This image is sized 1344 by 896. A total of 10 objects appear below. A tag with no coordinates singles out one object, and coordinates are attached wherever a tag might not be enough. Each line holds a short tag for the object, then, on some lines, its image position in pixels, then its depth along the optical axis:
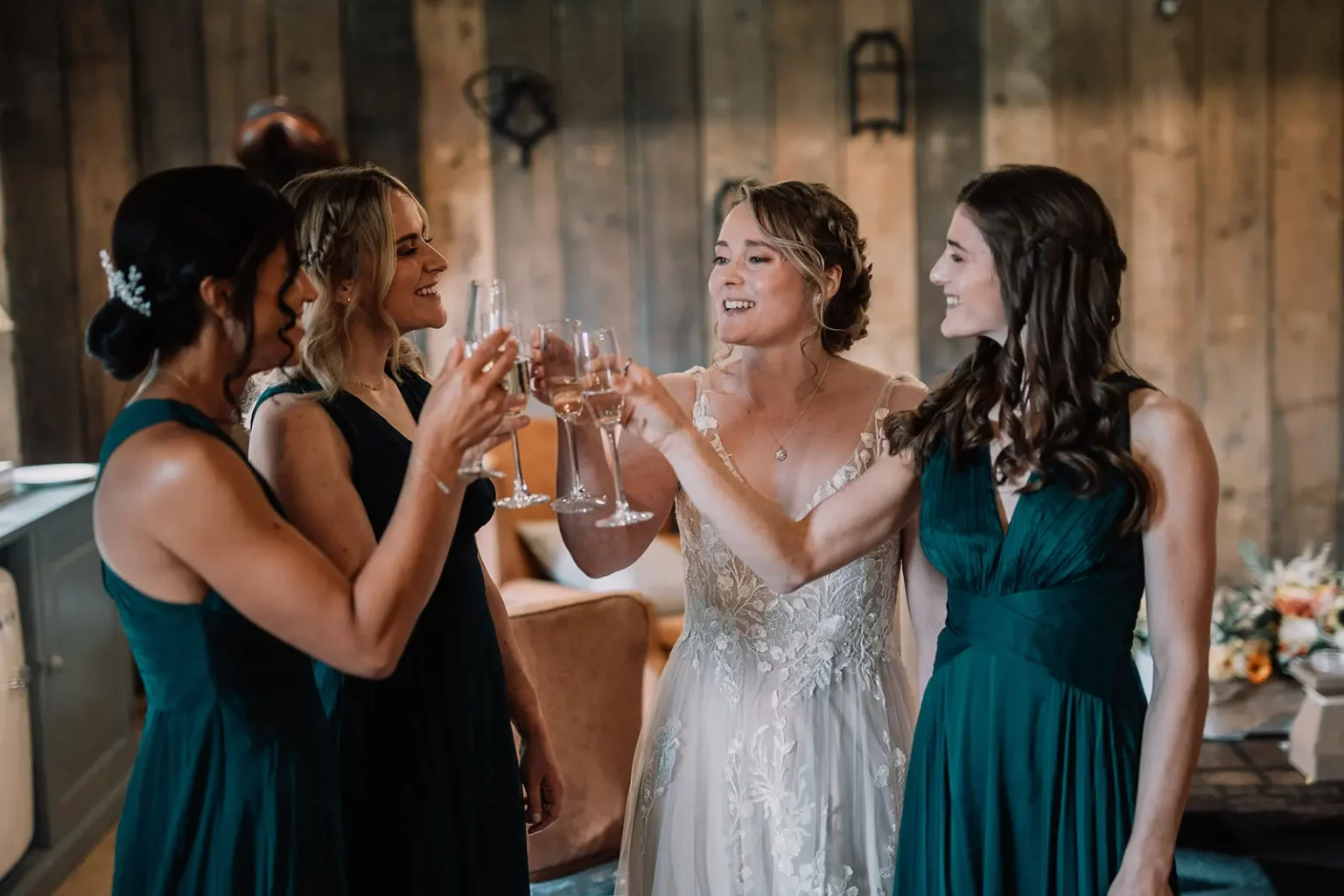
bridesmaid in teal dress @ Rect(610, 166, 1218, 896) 1.51
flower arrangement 3.76
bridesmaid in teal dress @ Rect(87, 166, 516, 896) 1.31
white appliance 2.94
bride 1.95
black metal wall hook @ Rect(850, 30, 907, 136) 4.32
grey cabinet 3.14
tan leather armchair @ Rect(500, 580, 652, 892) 3.09
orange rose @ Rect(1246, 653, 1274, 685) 3.80
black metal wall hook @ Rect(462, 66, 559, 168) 4.35
